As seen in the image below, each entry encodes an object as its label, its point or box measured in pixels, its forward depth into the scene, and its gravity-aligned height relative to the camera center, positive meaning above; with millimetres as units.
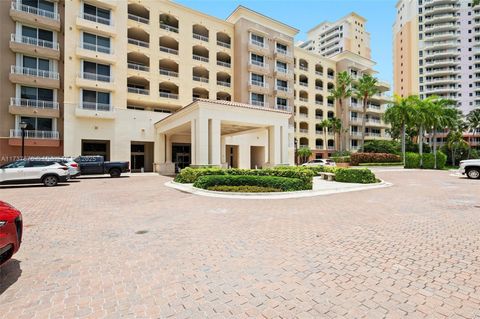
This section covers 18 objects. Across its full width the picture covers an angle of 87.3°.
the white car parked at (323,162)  37219 -427
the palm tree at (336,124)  52469 +7349
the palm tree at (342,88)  50438 +14535
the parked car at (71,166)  19341 -470
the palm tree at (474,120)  59406 +9307
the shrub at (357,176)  17203 -1170
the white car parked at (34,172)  15841 -804
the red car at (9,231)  3592 -1070
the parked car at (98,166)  23094 -601
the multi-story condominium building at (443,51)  74938 +33538
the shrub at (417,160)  38469 -166
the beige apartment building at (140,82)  26578 +10386
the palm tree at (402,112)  40594 +7771
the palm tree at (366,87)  48438 +13927
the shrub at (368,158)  39375 +171
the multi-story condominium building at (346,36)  89875 +45703
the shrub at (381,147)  49009 +2376
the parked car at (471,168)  20500 -772
